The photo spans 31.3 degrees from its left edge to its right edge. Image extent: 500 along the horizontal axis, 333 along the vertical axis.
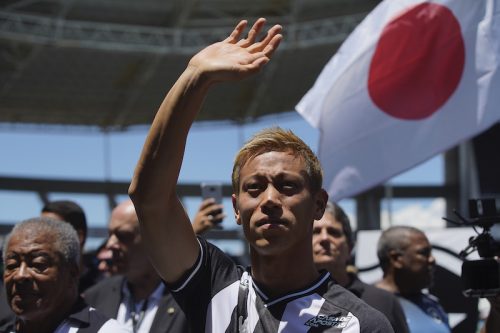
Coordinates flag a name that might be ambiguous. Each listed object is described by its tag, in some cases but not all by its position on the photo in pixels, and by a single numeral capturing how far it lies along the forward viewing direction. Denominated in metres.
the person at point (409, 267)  4.76
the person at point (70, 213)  4.66
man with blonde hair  2.31
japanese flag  5.07
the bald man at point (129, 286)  4.10
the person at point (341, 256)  3.99
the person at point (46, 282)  3.29
